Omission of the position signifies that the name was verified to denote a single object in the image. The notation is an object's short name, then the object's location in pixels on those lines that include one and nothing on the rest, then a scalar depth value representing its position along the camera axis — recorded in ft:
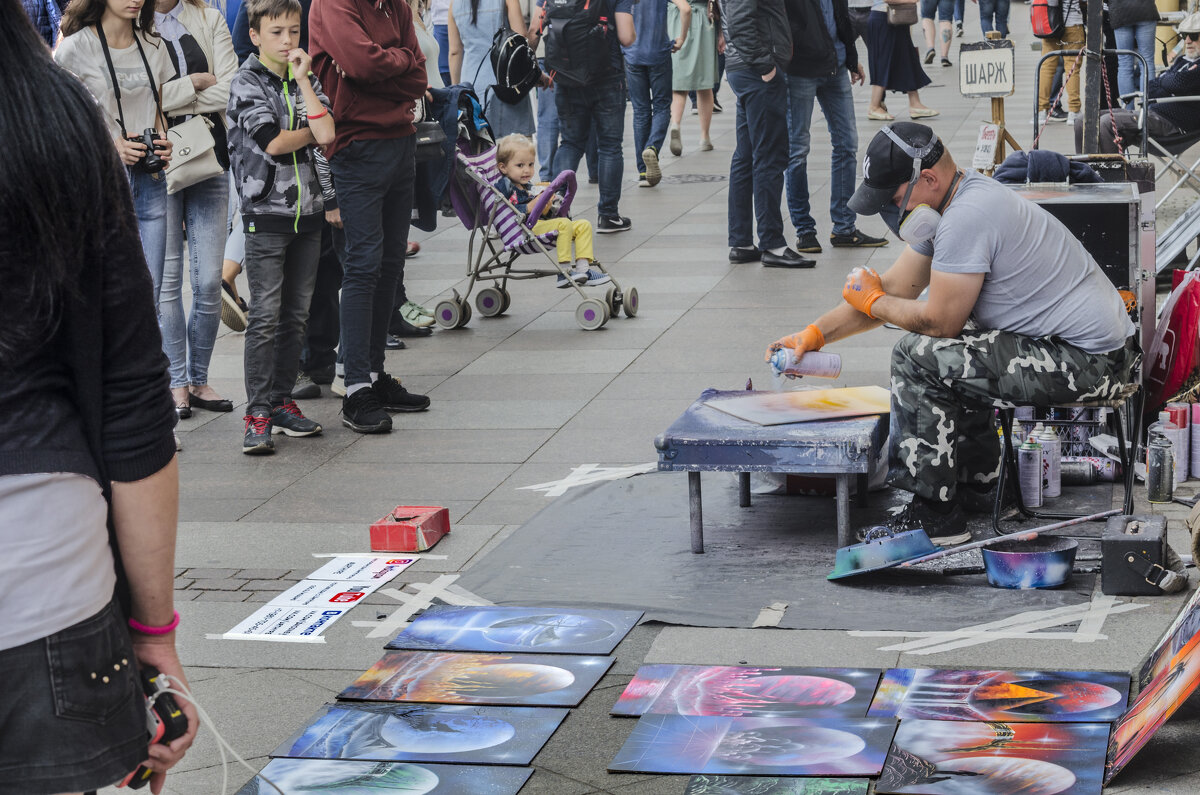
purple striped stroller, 28.09
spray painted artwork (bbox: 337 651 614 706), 13.12
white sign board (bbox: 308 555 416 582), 16.47
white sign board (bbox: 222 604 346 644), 14.84
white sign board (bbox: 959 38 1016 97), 30.81
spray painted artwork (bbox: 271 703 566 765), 12.05
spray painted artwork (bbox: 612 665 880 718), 12.46
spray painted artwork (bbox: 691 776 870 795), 11.01
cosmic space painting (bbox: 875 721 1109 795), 10.89
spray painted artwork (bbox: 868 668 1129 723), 12.10
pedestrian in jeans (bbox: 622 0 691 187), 43.04
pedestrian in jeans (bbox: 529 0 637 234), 35.60
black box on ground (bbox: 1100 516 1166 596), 14.62
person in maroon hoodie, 21.29
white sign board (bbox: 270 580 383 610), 15.71
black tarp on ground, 14.69
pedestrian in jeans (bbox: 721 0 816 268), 30.63
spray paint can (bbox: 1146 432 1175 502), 17.29
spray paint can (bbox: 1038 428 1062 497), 17.88
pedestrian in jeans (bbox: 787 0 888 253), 31.99
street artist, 16.19
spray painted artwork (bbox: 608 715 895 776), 11.43
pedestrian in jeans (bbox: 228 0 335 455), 21.03
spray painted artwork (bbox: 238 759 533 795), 11.46
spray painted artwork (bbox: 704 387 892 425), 16.72
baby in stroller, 28.43
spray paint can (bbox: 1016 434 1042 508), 17.43
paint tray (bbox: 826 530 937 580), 15.26
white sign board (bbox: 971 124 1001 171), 26.16
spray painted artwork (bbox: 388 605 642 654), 14.19
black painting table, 15.80
